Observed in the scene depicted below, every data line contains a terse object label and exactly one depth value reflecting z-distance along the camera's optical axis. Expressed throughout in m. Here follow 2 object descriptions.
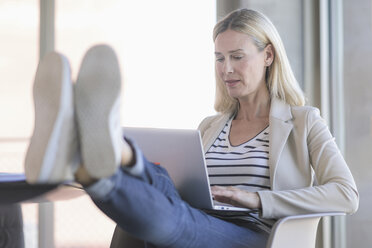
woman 2.10
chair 2.43
